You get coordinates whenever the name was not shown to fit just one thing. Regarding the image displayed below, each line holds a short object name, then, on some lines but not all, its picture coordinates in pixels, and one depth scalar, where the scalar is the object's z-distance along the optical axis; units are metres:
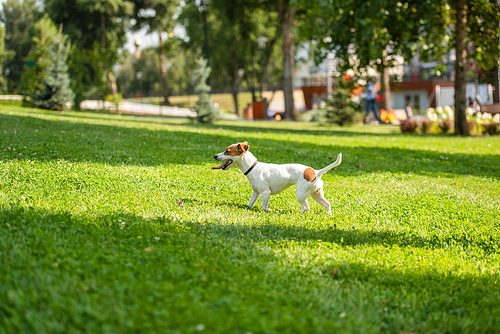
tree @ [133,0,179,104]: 46.91
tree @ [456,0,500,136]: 17.05
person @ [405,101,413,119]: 32.24
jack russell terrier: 5.45
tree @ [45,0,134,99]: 41.28
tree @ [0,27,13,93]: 57.75
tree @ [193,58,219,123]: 20.95
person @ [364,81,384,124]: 27.30
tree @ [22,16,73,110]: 22.89
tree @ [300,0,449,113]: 15.26
